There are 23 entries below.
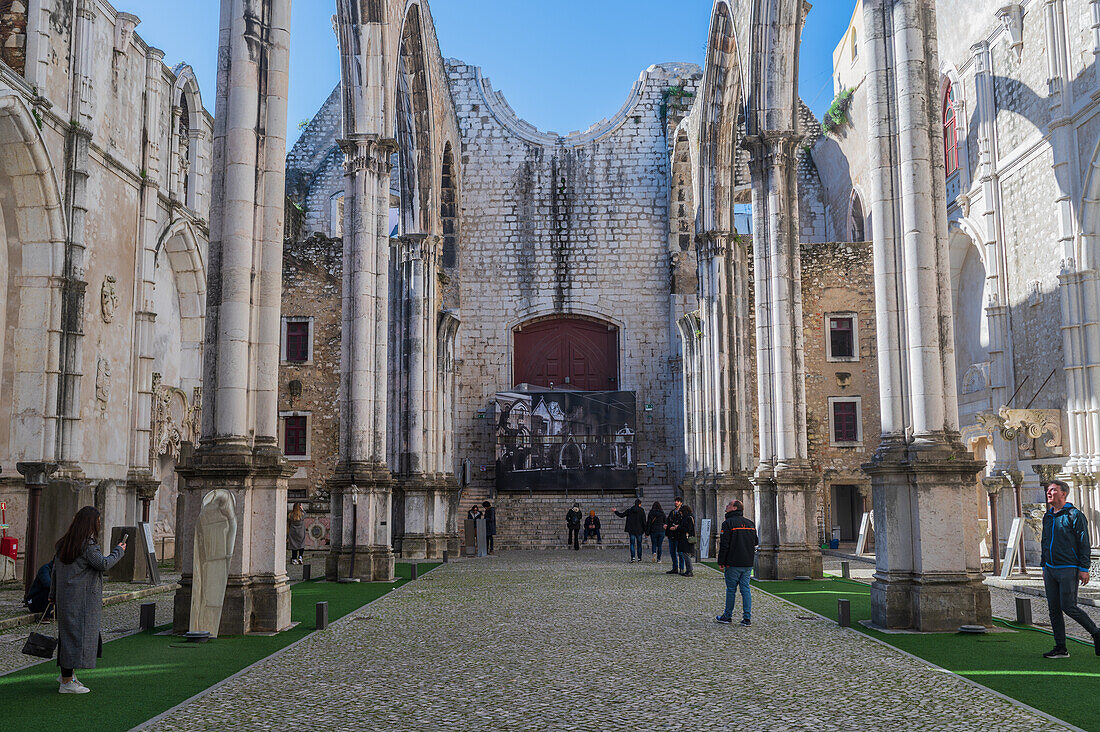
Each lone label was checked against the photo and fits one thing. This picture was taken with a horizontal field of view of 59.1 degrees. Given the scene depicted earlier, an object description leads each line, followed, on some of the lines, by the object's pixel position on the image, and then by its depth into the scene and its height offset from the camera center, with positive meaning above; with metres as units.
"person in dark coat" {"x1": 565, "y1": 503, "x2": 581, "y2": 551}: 25.41 -1.43
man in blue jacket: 7.58 -0.79
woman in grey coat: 6.54 -0.84
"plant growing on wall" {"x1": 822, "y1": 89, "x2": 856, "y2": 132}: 30.48 +11.18
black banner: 29.50 +0.81
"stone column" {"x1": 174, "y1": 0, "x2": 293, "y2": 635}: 9.79 +1.57
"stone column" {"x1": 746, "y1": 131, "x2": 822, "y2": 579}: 15.20 +1.58
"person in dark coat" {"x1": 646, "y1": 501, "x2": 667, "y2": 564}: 18.91 -1.15
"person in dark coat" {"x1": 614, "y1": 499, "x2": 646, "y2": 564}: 19.78 -1.16
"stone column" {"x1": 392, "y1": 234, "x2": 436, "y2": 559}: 21.84 +1.67
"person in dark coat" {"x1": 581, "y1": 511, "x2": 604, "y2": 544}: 25.98 -1.56
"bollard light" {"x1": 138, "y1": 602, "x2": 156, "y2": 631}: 9.77 -1.49
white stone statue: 9.10 -0.83
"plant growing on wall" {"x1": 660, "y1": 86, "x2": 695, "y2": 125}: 31.77 +11.94
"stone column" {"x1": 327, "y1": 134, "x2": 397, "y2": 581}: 15.76 +1.11
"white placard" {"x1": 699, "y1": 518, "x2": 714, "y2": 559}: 20.58 -1.59
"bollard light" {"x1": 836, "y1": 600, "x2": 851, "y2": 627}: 9.72 -1.48
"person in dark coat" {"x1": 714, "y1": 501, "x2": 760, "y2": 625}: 10.08 -0.98
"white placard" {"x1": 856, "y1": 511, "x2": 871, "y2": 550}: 20.34 -1.38
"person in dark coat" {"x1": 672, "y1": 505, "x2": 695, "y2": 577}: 16.33 -1.15
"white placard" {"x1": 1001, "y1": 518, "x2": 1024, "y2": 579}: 14.05 -1.15
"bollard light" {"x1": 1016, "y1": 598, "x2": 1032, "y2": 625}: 9.38 -1.43
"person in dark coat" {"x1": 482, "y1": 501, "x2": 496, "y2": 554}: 23.98 -1.35
